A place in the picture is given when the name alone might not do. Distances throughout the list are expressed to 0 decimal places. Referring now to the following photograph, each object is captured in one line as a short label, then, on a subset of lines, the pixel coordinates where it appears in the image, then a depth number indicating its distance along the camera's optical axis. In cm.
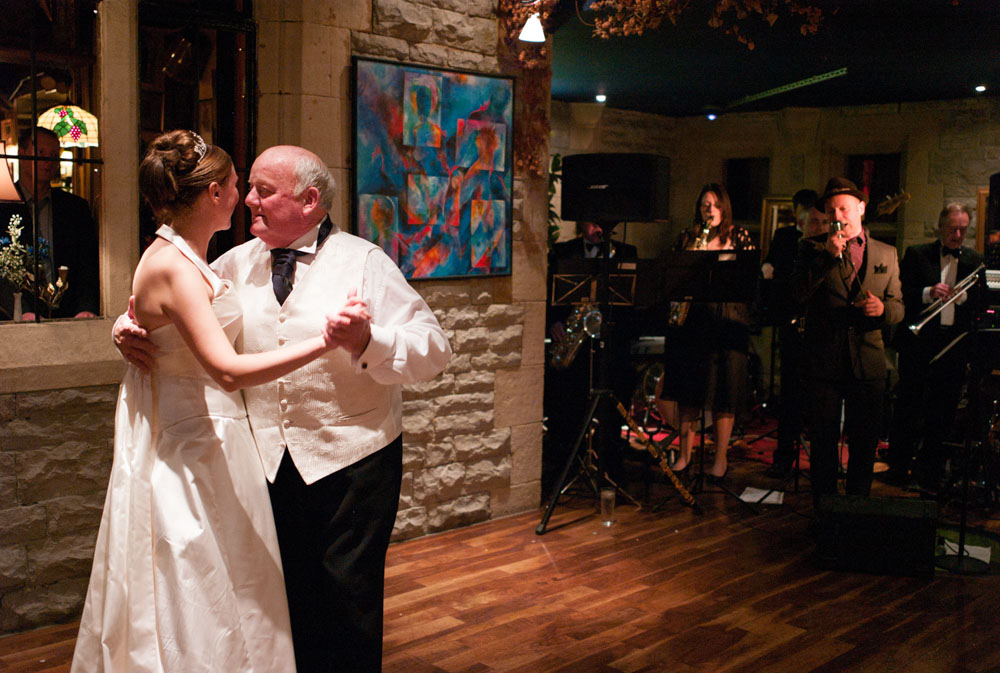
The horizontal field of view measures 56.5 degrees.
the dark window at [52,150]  350
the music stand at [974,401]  438
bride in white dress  221
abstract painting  441
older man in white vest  246
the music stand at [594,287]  509
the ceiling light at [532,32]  464
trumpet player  601
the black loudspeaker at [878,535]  438
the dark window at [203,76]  383
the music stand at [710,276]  519
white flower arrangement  353
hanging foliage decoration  462
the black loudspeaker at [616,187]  506
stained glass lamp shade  358
